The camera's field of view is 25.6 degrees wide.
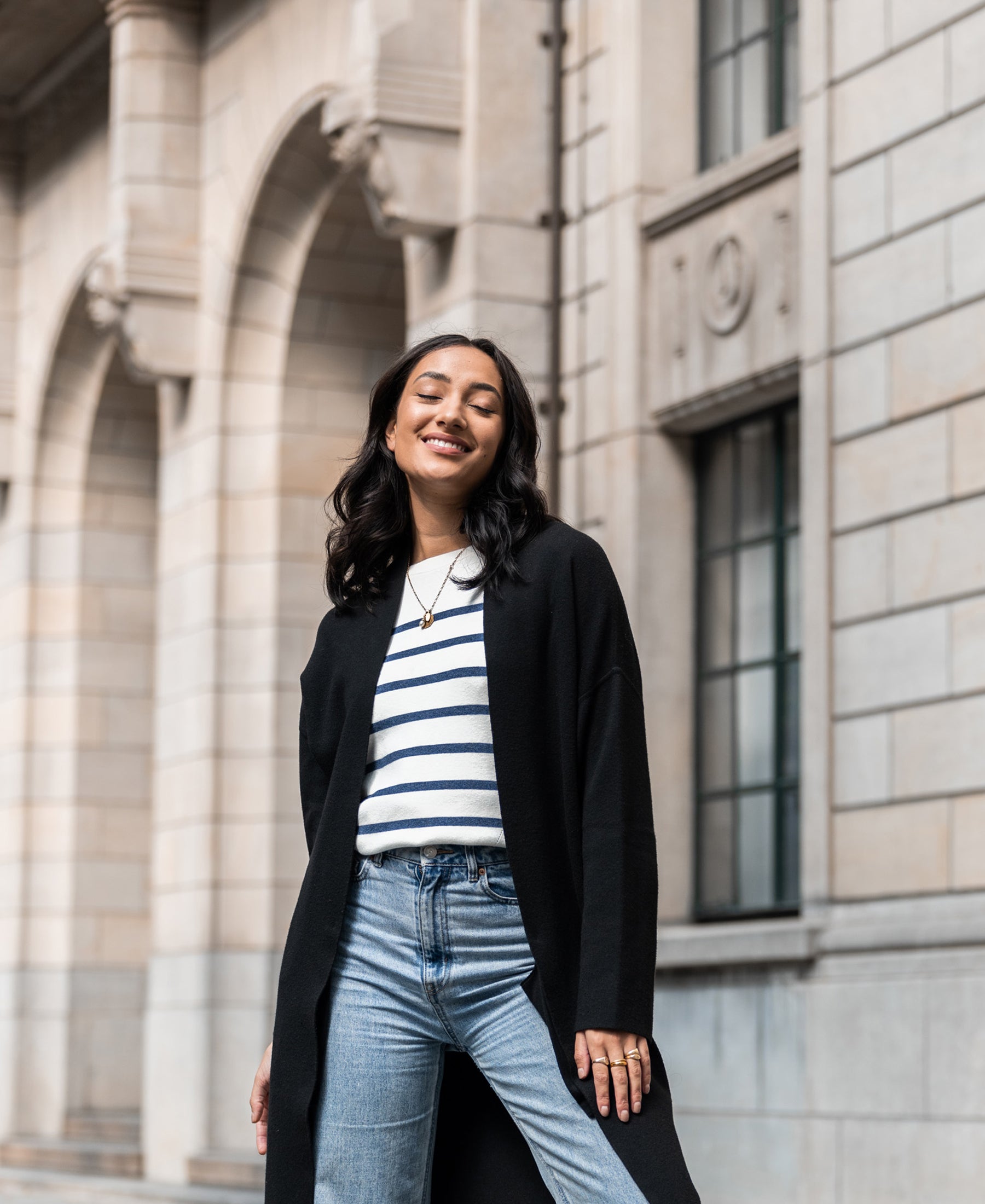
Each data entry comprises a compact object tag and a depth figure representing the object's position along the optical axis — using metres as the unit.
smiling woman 3.29
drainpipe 11.20
